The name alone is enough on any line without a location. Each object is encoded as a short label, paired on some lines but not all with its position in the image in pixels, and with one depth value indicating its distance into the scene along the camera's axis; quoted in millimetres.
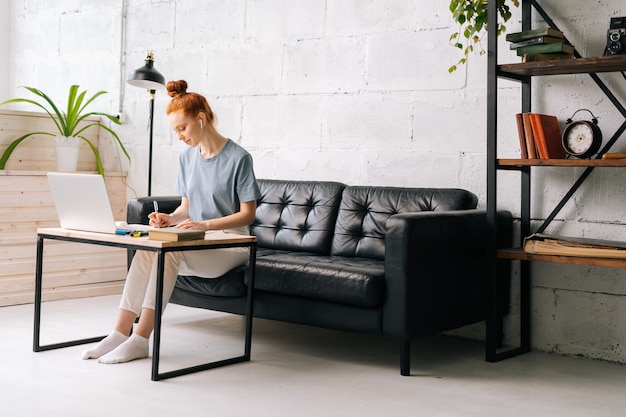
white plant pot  5457
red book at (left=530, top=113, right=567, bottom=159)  3605
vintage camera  3420
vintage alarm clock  3578
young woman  3418
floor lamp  4840
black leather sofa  3359
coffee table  3084
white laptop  3270
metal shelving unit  3441
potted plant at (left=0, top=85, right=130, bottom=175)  5273
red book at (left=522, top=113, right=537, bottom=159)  3639
